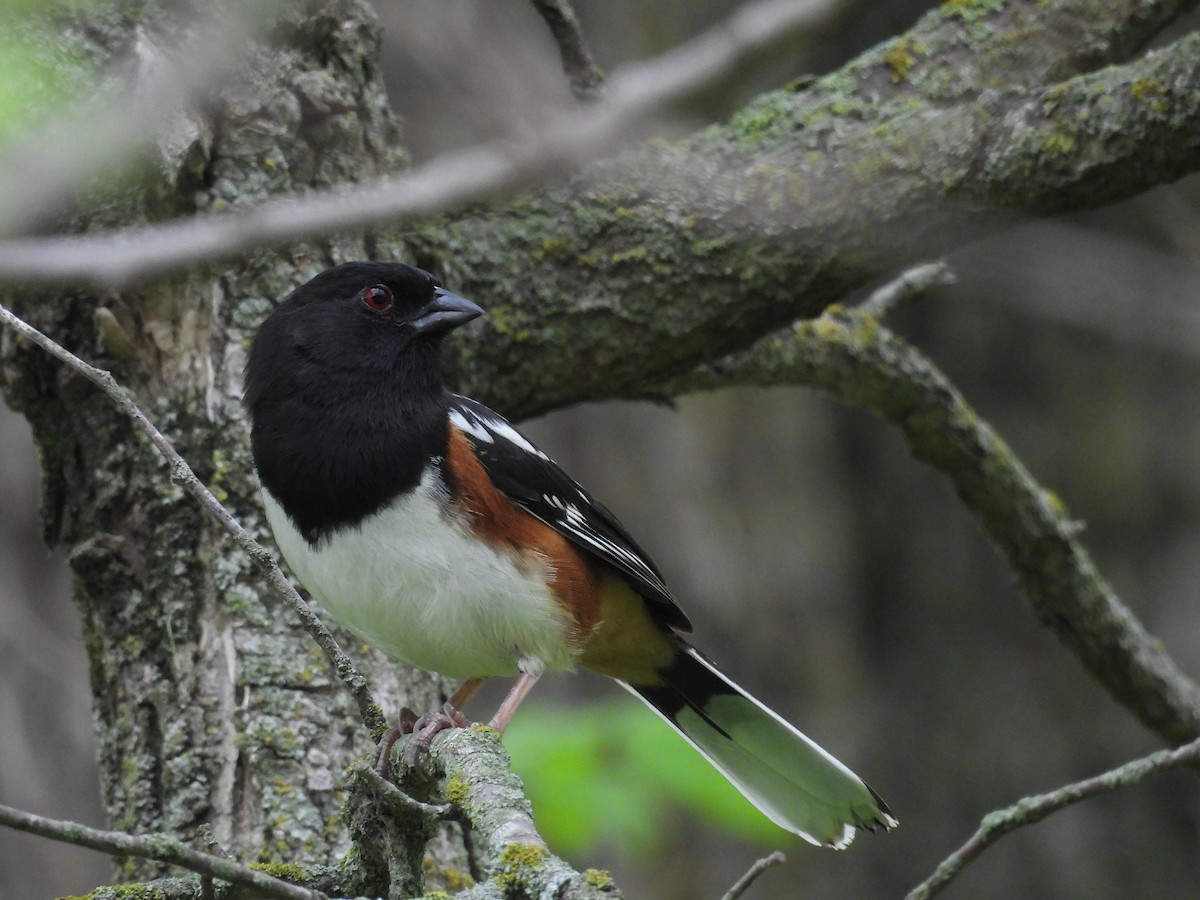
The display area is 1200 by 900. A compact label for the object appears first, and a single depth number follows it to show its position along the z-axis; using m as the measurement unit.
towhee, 5.90
